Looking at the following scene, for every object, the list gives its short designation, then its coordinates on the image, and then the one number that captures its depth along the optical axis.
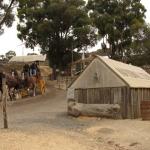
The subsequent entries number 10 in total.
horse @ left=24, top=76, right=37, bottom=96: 22.27
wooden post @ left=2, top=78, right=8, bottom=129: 11.39
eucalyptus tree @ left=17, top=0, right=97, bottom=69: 30.45
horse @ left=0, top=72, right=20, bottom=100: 21.39
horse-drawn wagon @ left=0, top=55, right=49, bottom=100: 21.59
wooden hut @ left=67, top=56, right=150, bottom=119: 15.40
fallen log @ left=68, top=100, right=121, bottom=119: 15.32
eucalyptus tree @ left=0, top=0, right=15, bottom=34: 18.95
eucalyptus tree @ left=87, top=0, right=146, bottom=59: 32.82
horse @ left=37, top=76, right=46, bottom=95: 23.33
